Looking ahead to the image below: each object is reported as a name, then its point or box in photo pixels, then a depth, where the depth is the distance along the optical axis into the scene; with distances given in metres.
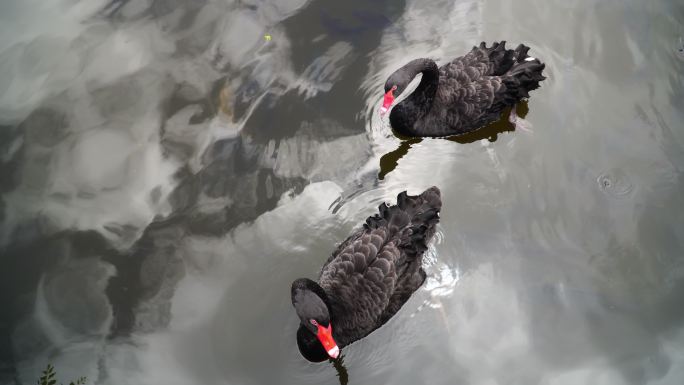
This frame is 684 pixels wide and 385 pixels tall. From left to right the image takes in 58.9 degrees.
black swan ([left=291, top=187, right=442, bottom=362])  4.48
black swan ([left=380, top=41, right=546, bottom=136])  5.68
